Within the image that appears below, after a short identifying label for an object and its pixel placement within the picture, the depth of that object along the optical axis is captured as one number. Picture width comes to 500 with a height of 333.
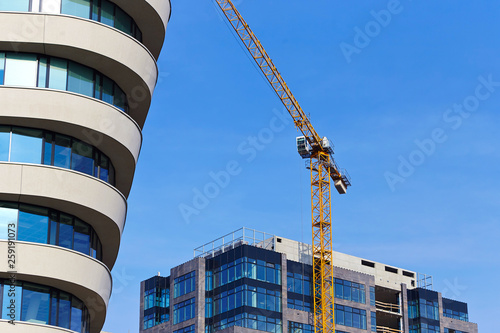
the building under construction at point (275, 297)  104.31
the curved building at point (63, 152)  38.94
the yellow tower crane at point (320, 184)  110.62
